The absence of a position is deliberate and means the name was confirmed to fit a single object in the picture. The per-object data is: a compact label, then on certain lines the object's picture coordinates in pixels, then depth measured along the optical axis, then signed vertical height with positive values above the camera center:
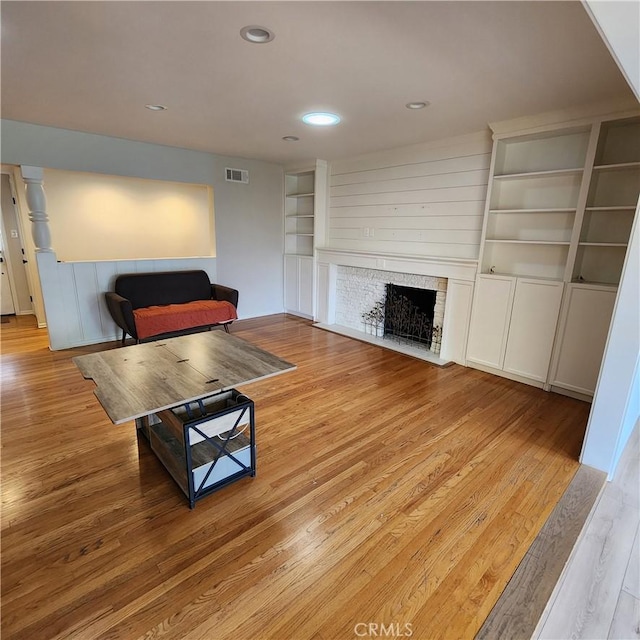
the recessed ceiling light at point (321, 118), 3.18 +1.04
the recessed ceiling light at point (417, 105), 2.87 +1.04
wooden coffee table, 1.75 -0.77
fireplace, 4.33 -0.88
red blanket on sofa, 4.12 -1.01
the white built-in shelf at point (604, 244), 2.80 -0.02
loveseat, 4.09 -0.91
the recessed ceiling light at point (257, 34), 1.86 +1.03
